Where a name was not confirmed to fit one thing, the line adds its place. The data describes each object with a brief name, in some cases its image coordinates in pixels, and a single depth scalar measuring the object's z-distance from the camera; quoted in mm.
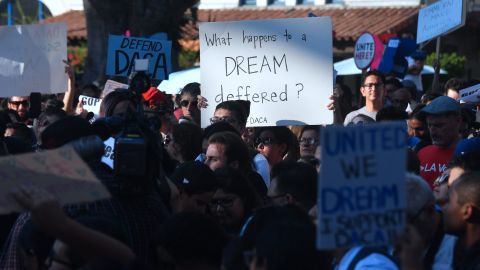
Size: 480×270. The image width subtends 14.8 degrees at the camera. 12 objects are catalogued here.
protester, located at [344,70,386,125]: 15488
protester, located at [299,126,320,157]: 12758
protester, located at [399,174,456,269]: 6460
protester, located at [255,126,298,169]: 12578
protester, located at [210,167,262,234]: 8749
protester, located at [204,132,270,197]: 10325
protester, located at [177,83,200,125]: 14880
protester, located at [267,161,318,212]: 8209
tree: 31088
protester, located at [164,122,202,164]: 11808
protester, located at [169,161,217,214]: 8855
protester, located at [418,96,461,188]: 11653
